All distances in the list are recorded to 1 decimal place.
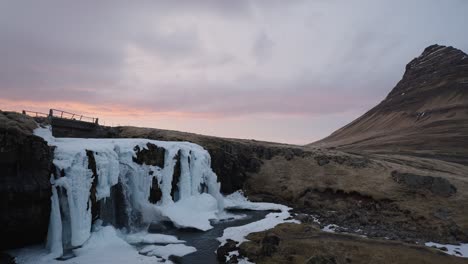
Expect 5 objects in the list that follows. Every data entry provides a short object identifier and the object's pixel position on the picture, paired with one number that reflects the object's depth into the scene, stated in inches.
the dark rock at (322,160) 2359.7
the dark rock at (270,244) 1159.6
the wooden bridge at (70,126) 1687.9
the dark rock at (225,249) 1144.6
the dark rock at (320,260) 1011.9
